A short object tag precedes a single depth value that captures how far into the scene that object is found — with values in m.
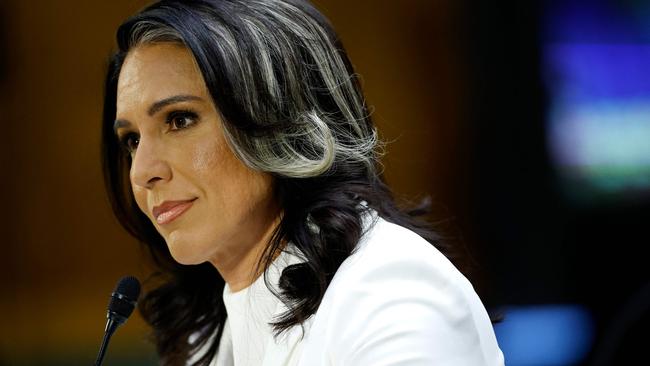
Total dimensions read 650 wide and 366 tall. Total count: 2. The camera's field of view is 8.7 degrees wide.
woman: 3.33
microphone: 3.42
